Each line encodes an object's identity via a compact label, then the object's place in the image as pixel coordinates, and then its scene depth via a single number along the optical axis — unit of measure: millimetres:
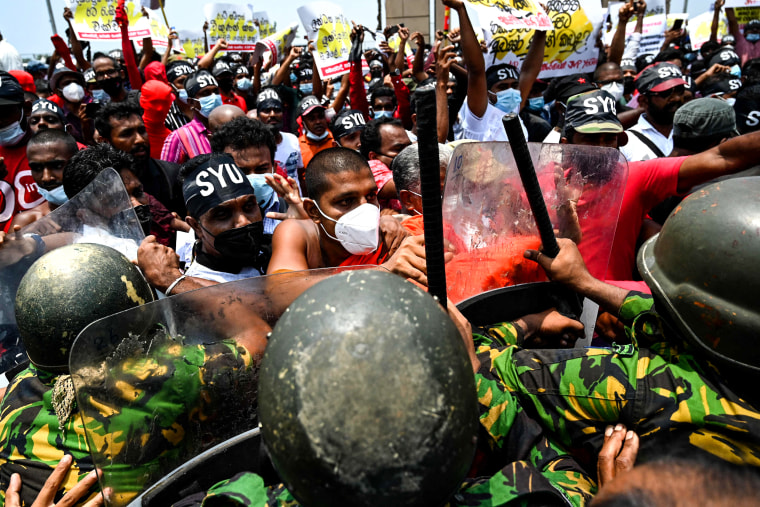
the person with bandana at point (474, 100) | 4387
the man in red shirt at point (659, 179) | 2410
